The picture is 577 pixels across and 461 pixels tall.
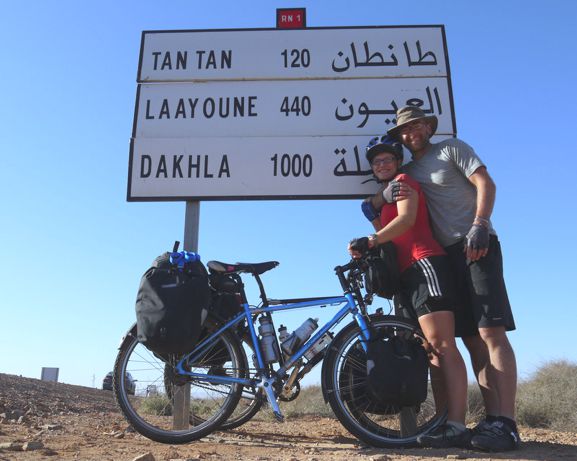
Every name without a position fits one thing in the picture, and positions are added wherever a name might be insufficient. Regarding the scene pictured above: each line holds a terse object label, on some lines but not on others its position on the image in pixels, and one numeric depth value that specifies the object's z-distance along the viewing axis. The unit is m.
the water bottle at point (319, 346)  3.79
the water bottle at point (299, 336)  3.81
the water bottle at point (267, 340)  3.79
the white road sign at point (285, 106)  5.02
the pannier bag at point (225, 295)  3.92
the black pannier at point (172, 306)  3.52
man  3.44
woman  3.50
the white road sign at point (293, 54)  5.23
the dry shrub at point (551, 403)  6.65
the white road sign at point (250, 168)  4.84
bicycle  3.63
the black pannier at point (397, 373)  3.45
